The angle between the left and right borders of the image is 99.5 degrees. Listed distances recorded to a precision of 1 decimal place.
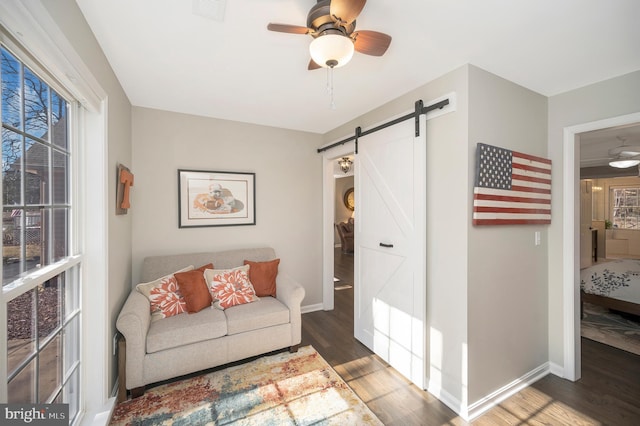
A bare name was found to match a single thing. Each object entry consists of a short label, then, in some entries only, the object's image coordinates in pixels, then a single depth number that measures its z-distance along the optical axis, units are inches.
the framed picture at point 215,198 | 121.0
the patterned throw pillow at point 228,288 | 104.7
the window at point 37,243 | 42.4
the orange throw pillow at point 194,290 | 99.7
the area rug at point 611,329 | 111.7
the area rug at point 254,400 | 73.7
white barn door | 88.3
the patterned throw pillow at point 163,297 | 96.2
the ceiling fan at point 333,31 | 48.5
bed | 126.5
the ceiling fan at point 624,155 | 158.2
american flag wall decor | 76.7
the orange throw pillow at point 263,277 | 116.6
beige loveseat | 81.6
